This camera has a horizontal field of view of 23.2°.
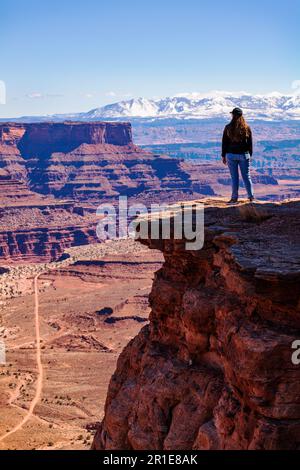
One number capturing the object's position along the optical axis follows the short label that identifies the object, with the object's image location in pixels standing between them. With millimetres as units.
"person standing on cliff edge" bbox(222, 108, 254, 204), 17719
